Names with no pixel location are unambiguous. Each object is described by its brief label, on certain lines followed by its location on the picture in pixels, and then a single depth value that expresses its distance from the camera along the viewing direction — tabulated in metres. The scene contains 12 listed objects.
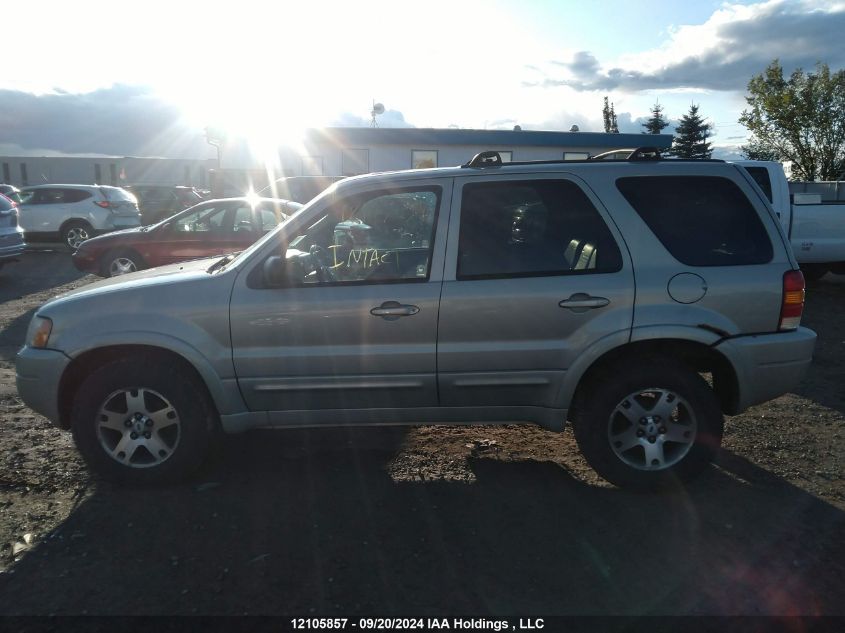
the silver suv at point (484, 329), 3.83
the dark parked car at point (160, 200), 25.05
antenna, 35.09
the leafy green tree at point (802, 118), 34.81
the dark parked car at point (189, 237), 9.99
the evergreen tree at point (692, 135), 46.47
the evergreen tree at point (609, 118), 56.84
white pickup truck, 10.95
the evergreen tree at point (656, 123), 46.72
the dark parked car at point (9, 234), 11.56
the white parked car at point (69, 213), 16.16
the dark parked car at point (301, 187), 17.56
